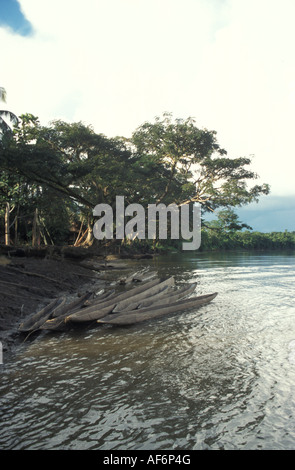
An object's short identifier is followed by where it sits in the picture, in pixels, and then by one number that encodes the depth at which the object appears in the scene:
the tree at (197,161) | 31.20
